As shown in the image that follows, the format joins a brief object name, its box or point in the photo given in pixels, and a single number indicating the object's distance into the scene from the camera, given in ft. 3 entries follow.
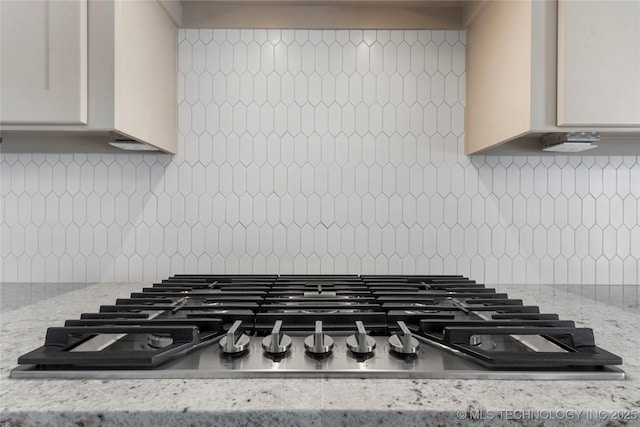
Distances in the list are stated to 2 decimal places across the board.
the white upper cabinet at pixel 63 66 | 2.89
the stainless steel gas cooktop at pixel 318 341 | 1.88
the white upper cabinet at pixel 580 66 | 2.93
